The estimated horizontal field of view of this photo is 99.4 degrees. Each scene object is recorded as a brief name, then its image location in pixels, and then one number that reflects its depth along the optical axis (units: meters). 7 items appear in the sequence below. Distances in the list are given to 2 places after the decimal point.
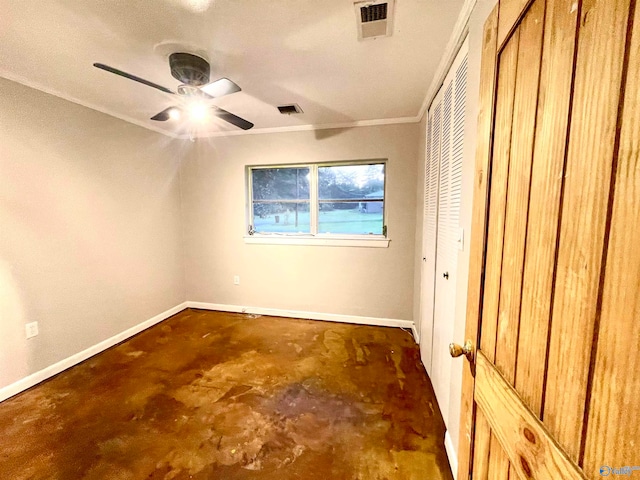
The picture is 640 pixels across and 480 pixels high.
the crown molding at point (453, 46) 1.39
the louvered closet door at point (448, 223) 1.54
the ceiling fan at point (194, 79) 1.75
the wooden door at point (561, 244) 0.36
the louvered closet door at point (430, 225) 2.10
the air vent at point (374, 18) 1.38
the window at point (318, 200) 3.30
